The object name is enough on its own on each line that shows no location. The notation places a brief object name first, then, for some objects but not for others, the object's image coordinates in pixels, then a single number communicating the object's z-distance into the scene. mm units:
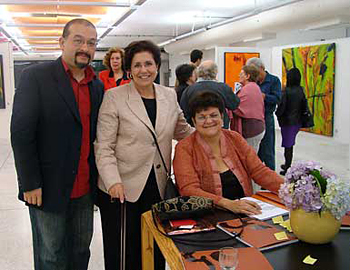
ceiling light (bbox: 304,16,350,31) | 6754
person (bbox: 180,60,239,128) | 3871
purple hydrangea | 1572
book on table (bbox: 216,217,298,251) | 1615
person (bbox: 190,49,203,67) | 4977
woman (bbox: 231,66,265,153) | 4273
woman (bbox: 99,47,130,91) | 4238
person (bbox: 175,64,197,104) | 4492
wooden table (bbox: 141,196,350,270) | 1462
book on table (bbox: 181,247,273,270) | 1431
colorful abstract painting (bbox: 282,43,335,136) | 8484
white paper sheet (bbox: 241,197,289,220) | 1913
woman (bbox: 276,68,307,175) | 5398
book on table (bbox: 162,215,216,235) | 1765
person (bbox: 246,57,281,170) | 4707
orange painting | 7000
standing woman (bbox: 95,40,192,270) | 2107
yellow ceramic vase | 1594
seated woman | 2232
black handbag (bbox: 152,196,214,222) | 1881
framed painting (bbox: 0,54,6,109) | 8258
